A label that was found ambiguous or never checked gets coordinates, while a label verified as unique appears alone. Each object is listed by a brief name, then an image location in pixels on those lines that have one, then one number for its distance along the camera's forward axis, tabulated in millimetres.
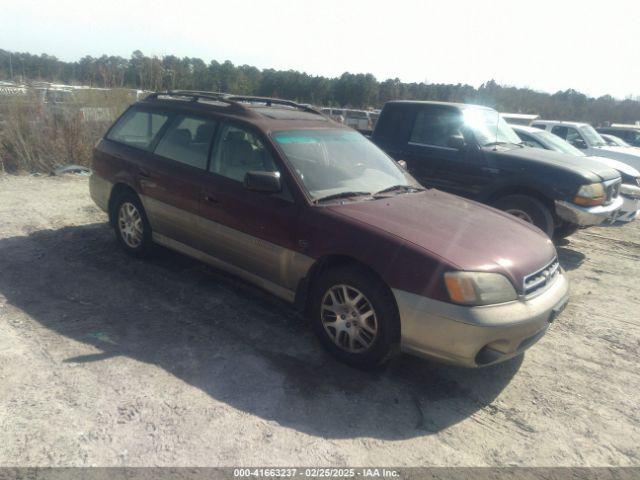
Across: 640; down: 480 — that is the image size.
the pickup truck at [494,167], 6172
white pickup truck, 11711
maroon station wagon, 3139
